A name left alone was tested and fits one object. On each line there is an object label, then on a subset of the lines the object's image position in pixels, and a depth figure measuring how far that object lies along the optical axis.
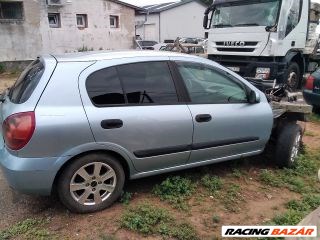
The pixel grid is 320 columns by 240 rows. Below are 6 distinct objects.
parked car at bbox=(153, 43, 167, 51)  19.73
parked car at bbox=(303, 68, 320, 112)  7.52
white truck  8.80
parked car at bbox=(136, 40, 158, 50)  22.88
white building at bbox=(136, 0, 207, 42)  33.16
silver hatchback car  3.11
